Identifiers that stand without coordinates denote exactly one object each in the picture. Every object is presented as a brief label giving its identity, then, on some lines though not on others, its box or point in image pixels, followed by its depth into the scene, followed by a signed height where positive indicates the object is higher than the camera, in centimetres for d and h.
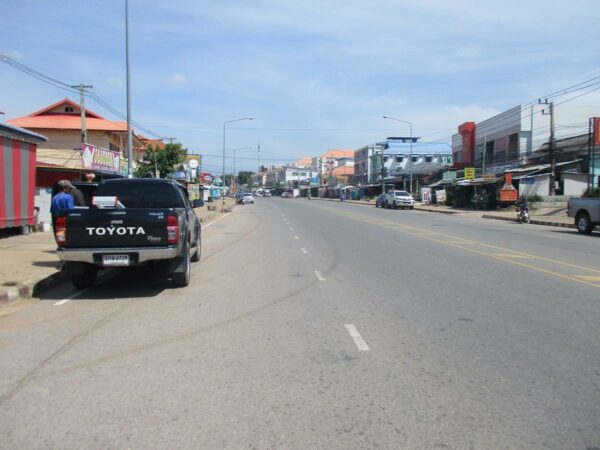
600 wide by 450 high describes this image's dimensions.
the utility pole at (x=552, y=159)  3897 +271
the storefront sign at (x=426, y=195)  5966 +9
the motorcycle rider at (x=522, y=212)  3275 -92
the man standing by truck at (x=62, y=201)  1215 -18
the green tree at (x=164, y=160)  5553 +337
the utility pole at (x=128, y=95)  2225 +389
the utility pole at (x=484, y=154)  5212 +409
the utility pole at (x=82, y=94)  3258 +588
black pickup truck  924 -69
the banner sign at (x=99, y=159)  2581 +171
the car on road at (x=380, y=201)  5816 -58
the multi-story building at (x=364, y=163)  10018 +609
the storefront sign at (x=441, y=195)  5775 +10
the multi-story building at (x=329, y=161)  14675 +938
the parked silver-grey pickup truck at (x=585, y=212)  2325 -64
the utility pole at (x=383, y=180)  7531 +210
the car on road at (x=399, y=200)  5394 -41
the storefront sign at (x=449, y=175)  6073 +229
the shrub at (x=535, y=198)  4008 -9
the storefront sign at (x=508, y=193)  4184 +27
